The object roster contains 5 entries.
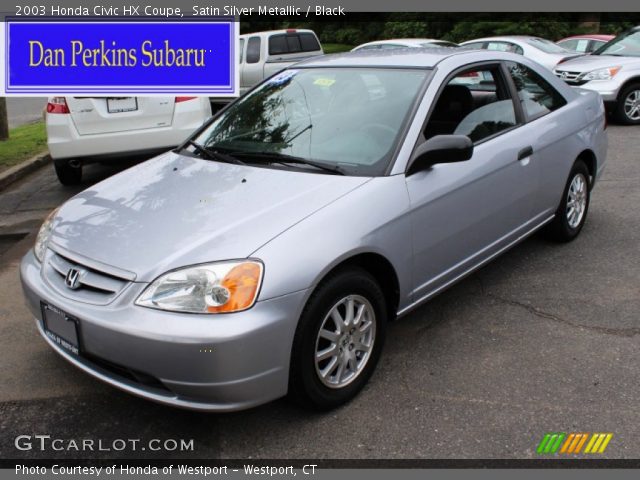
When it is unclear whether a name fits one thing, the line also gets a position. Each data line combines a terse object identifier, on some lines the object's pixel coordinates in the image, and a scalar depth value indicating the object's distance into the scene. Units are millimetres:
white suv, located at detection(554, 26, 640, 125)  10344
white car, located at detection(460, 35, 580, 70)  12482
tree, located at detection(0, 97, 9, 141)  10266
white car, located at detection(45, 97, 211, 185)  6855
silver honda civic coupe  2617
